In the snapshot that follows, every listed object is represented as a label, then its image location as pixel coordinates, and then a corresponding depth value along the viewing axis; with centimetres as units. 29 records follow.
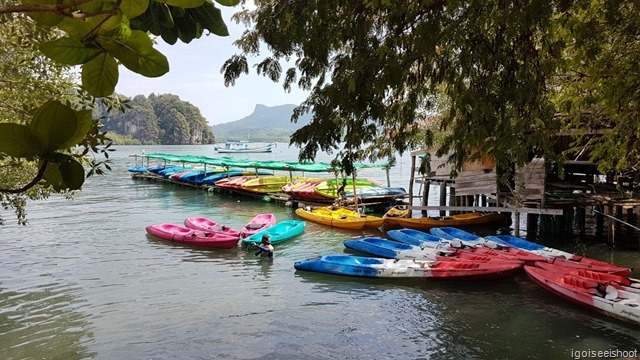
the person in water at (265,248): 1505
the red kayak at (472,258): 1267
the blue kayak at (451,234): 1638
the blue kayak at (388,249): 1406
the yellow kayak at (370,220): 2034
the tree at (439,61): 441
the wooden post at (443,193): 2152
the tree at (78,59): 86
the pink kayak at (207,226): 1760
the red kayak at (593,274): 1072
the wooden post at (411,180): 2070
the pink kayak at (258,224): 1797
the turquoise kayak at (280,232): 1650
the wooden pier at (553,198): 1623
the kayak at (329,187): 2589
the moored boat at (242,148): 9598
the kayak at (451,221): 1952
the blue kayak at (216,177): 3653
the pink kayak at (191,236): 1645
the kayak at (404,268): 1211
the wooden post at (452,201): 2312
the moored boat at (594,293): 941
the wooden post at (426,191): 2145
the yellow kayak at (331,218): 2034
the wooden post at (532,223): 1984
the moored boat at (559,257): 1198
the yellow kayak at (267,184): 3127
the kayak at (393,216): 2005
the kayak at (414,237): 1569
